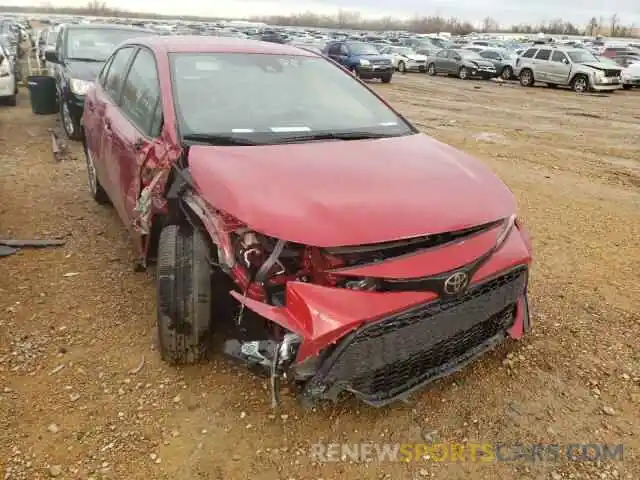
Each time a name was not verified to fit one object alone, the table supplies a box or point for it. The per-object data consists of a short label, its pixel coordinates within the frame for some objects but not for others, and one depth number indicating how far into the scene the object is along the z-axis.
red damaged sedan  2.36
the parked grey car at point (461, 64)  24.05
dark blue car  20.89
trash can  9.77
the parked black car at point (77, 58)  7.52
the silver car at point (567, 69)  19.19
